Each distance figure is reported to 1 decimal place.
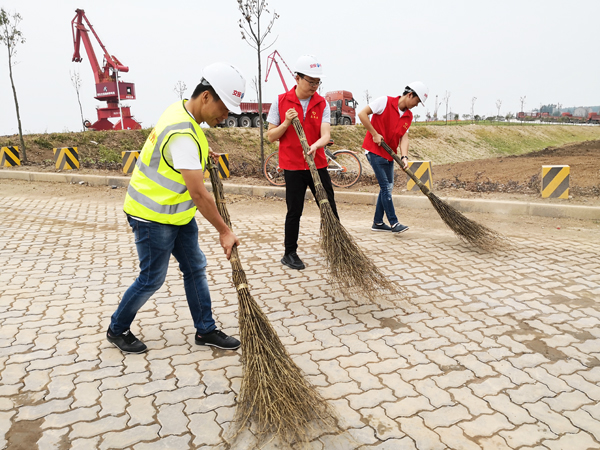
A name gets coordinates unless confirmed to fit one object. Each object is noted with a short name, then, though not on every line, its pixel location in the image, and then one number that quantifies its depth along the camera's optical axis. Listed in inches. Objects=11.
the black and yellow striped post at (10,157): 490.3
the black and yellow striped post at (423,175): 311.4
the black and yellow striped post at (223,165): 388.5
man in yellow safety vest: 90.6
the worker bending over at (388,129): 201.0
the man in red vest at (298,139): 163.1
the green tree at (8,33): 485.1
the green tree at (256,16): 384.2
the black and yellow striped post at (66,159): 453.1
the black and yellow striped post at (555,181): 270.1
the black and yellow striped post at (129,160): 439.2
